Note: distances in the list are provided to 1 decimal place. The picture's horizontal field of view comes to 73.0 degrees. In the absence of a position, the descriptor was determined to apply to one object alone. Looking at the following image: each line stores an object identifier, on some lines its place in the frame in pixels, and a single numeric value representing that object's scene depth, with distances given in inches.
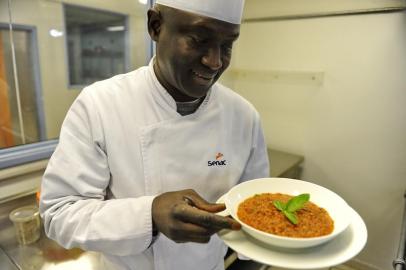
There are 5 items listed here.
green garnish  27.2
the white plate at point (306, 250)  21.8
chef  25.5
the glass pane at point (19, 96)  56.8
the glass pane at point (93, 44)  69.8
